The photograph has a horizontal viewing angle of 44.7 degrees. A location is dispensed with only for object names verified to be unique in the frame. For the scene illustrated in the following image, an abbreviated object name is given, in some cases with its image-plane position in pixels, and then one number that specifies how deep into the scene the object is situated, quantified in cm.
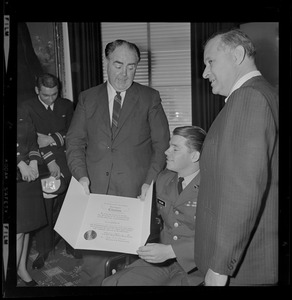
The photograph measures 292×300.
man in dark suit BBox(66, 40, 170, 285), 168
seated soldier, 160
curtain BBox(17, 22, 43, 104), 166
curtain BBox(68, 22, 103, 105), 166
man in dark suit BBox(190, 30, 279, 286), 127
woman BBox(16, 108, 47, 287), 167
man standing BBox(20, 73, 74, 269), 168
